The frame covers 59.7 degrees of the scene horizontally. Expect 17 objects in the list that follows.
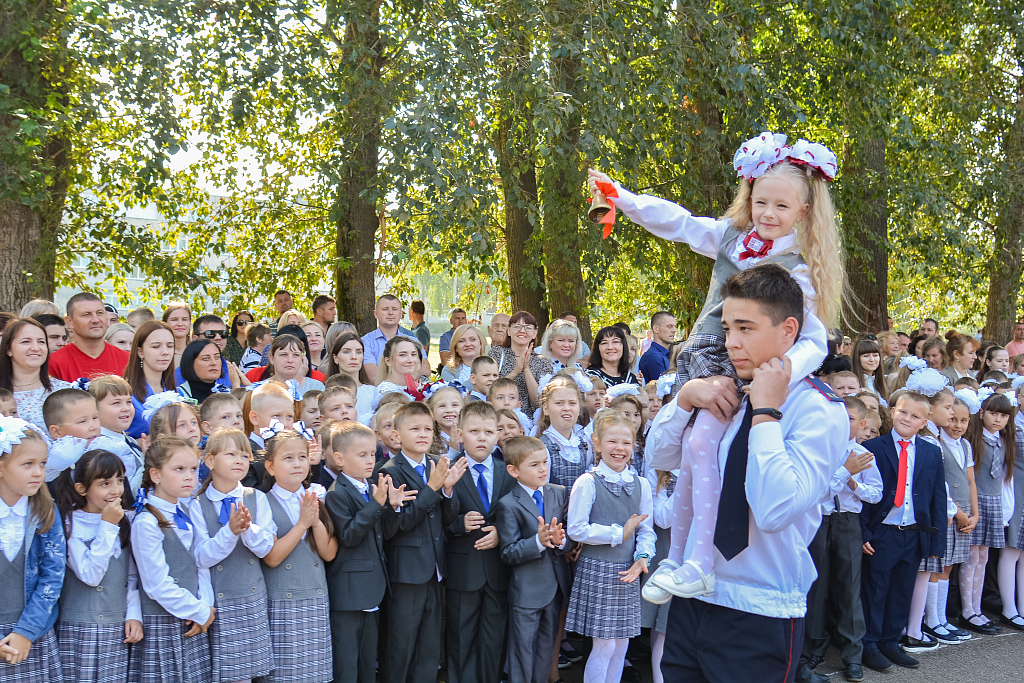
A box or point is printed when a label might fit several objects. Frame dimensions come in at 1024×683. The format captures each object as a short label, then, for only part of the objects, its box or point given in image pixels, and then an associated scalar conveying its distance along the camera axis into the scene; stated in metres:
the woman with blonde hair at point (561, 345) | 7.40
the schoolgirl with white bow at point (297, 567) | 4.11
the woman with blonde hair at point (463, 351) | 7.21
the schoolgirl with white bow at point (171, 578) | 3.79
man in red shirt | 5.61
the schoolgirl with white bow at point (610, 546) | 4.73
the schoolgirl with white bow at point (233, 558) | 3.94
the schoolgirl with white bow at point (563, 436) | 5.41
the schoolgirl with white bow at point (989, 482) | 6.35
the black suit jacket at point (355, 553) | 4.28
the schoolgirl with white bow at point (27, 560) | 3.61
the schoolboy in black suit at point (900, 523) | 5.70
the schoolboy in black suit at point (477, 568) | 4.77
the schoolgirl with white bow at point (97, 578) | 3.71
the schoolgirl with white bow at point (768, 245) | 2.51
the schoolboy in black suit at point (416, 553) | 4.48
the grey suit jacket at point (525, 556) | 4.69
